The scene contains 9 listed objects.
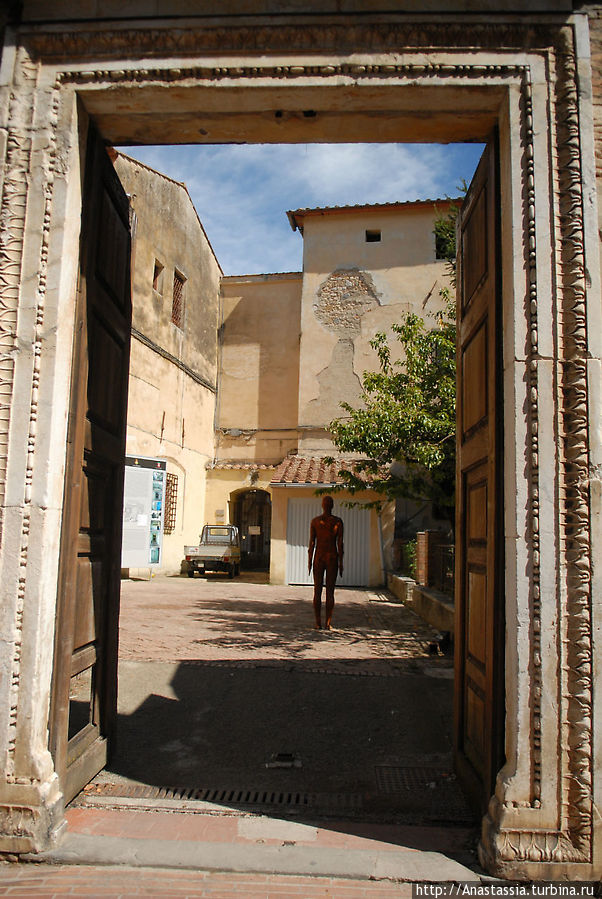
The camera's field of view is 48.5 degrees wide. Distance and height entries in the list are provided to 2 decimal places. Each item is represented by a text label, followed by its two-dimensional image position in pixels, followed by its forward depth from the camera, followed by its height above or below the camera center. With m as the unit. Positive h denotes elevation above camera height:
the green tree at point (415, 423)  9.05 +1.31
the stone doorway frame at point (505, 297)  3.01 +1.07
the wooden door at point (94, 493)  3.48 +0.10
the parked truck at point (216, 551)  18.73 -1.09
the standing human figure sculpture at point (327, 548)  9.52 -0.47
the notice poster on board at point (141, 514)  15.85 -0.07
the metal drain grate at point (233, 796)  3.78 -1.63
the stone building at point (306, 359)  17.83 +4.93
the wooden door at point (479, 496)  3.34 +0.13
